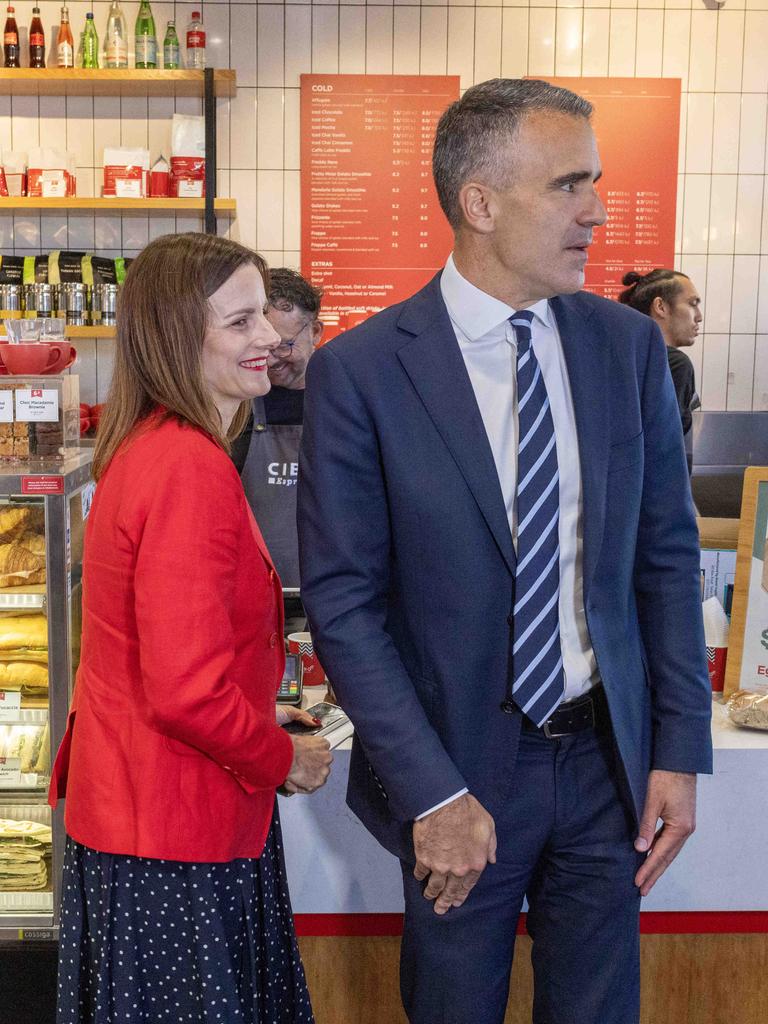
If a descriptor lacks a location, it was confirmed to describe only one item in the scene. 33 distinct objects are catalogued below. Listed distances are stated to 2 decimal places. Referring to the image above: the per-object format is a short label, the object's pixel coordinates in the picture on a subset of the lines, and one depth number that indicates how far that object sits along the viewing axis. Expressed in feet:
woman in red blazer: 4.42
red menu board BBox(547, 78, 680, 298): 15.47
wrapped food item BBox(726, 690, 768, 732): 6.86
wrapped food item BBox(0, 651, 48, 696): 7.68
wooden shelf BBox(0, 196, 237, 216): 14.44
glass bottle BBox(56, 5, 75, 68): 14.66
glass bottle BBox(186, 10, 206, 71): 14.74
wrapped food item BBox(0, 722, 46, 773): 7.90
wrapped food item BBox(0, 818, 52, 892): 8.00
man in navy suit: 4.53
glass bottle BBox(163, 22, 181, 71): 14.71
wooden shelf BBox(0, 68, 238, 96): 14.39
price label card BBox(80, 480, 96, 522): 7.86
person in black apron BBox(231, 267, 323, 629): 9.55
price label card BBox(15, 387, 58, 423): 7.38
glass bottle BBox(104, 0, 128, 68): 14.57
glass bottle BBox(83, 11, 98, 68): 14.66
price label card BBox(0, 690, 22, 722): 7.71
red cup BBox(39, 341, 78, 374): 7.55
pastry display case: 7.34
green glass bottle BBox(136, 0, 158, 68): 14.60
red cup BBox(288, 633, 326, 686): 7.22
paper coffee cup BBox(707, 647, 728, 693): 7.37
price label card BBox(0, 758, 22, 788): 7.89
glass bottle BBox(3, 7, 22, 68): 14.70
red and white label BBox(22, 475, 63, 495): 7.18
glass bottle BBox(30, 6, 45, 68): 14.76
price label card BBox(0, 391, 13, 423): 7.32
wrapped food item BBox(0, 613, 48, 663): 7.68
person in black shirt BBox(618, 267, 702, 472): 13.89
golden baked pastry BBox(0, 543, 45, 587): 7.45
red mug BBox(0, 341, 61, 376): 7.41
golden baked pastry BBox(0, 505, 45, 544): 7.45
